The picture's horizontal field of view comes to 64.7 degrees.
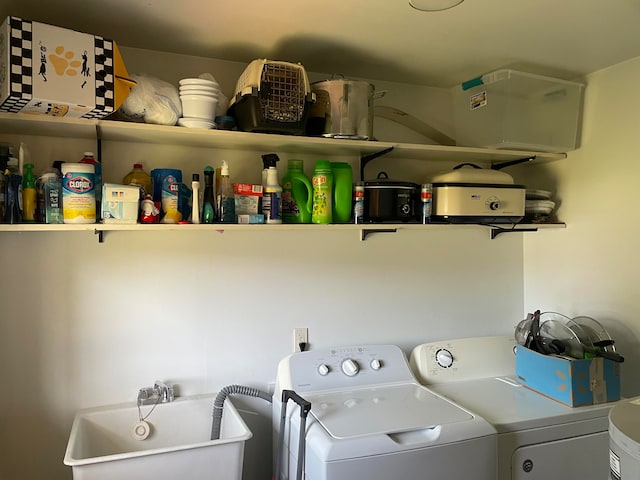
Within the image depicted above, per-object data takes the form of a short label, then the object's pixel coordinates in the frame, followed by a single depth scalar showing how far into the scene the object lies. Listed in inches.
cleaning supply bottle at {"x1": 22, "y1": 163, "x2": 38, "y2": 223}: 62.7
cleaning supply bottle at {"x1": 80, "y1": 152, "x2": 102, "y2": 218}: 65.2
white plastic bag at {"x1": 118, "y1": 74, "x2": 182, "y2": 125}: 63.9
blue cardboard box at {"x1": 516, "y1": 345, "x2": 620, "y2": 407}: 74.0
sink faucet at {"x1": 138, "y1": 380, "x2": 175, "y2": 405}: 74.1
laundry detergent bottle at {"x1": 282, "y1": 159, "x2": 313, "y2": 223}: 75.6
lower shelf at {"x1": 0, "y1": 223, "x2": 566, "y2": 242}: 60.1
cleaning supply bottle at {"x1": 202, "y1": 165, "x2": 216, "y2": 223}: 68.9
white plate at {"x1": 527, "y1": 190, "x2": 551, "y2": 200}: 90.5
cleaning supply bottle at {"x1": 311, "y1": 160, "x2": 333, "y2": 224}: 74.9
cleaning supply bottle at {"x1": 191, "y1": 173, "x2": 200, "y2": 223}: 67.9
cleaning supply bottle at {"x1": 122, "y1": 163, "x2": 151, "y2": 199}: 70.6
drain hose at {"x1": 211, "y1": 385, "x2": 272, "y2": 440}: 74.0
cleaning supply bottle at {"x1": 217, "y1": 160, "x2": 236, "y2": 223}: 70.2
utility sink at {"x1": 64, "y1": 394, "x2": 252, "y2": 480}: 59.6
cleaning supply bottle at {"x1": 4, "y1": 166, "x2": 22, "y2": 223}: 61.0
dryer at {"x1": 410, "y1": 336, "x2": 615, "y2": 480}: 69.3
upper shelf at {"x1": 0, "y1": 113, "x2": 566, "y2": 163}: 62.0
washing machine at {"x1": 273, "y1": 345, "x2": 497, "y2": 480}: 60.0
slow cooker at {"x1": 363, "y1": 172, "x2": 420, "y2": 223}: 78.5
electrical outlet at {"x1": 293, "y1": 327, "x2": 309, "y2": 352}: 84.4
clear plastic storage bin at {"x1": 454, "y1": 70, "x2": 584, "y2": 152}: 82.4
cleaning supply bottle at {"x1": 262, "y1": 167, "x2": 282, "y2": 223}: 72.1
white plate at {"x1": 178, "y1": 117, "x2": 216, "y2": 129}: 66.3
